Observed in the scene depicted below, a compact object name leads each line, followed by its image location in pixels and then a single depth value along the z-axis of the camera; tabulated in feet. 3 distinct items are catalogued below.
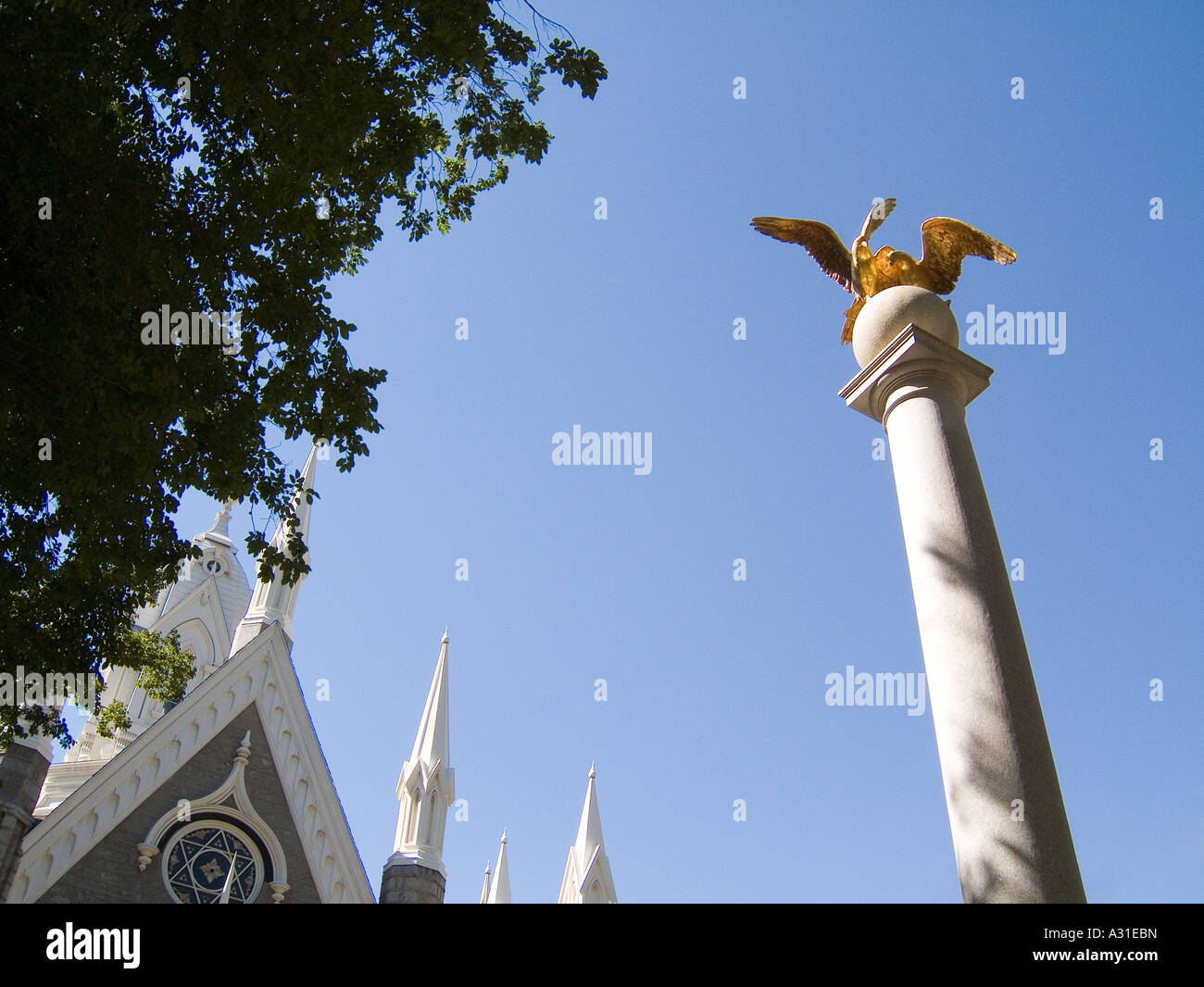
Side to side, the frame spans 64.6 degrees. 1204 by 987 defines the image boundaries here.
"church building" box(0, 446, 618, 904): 63.21
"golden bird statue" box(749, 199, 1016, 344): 26.91
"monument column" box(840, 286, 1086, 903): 17.57
